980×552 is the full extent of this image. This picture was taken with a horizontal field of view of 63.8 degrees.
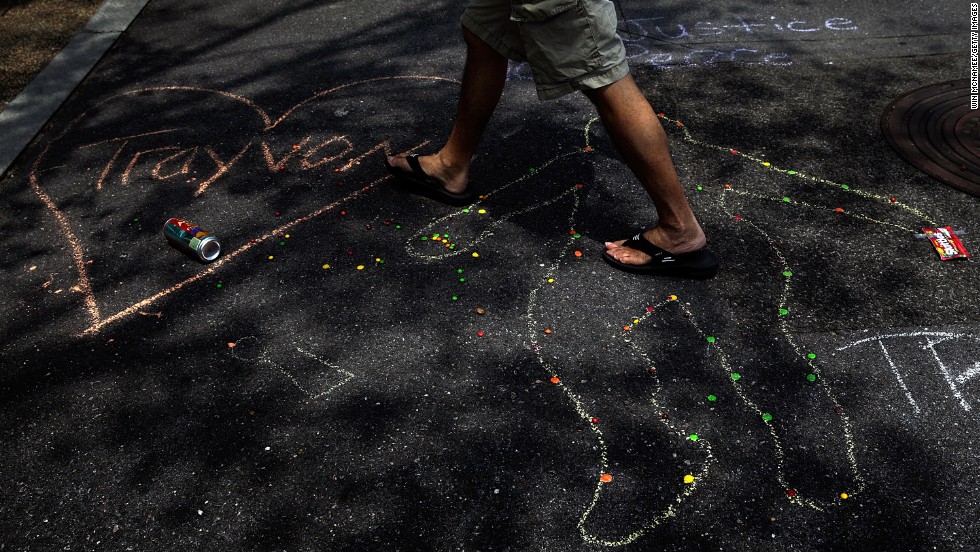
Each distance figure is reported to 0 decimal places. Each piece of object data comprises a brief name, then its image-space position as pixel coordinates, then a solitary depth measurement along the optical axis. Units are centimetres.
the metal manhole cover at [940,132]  348
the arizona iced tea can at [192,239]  309
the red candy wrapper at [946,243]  296
